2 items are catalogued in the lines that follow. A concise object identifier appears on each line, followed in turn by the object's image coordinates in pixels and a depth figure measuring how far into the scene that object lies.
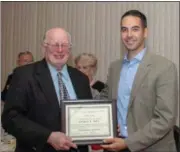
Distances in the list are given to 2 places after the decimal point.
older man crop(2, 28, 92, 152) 1.84
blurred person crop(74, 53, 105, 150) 3.01
